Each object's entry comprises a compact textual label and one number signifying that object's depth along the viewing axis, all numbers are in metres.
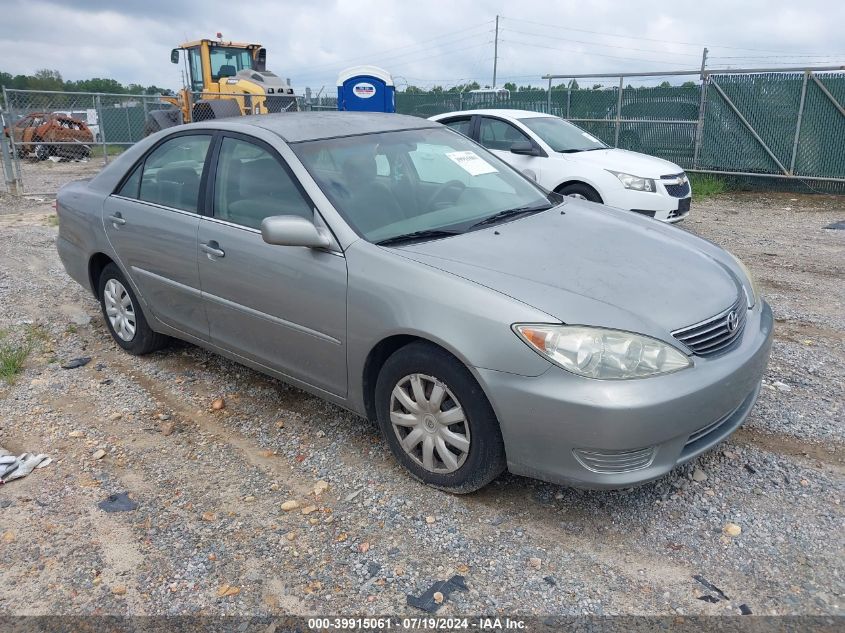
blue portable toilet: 13.12
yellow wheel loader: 15.47
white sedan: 8.49
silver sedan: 2.80
